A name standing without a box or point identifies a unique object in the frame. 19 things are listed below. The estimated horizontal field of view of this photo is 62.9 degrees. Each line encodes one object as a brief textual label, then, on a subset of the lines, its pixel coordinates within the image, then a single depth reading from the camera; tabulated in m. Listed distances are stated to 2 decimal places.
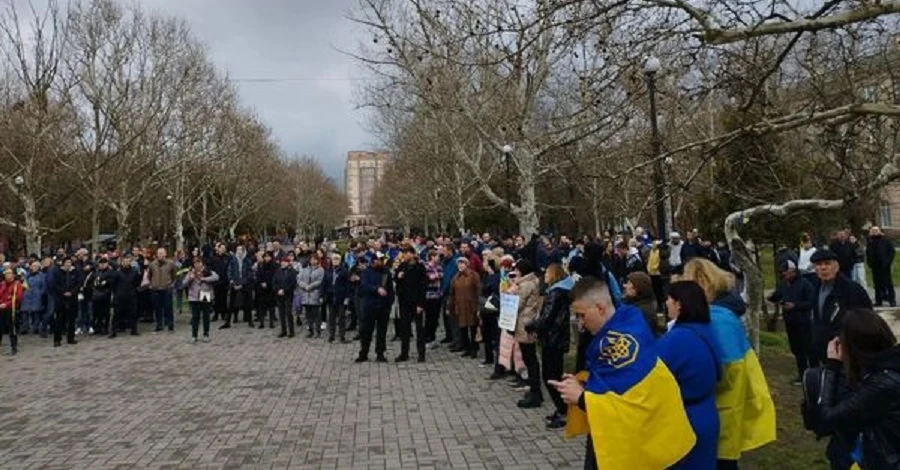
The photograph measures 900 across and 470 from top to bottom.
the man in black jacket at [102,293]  16.81
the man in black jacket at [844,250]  16.11
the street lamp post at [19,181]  25.91
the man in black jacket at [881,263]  17.16
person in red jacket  15.05
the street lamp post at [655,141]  9.22
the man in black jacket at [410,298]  12.48
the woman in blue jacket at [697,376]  3.86
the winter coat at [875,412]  3.53
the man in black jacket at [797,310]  9.59
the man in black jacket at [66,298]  15.74
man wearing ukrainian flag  3.43
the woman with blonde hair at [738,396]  4.25
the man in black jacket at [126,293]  16.84
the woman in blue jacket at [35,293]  17.19
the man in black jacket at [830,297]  7.01
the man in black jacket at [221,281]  18.09
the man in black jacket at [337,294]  14.86
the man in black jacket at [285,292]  15.98
